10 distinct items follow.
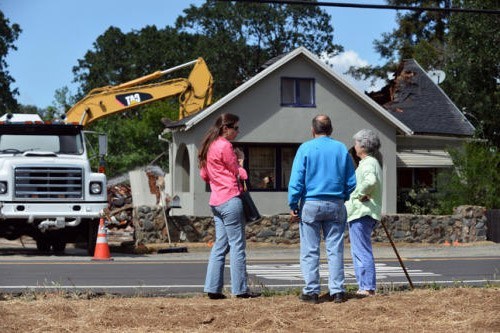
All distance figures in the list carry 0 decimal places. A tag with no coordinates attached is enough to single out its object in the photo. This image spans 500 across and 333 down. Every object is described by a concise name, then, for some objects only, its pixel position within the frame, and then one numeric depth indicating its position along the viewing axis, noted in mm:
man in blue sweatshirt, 9414
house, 31938
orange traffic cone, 18469
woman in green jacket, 9945
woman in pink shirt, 9539
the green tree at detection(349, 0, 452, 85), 57000
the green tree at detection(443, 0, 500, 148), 34750
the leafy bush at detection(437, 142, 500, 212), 28906
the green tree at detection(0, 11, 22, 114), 64562
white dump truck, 18578
